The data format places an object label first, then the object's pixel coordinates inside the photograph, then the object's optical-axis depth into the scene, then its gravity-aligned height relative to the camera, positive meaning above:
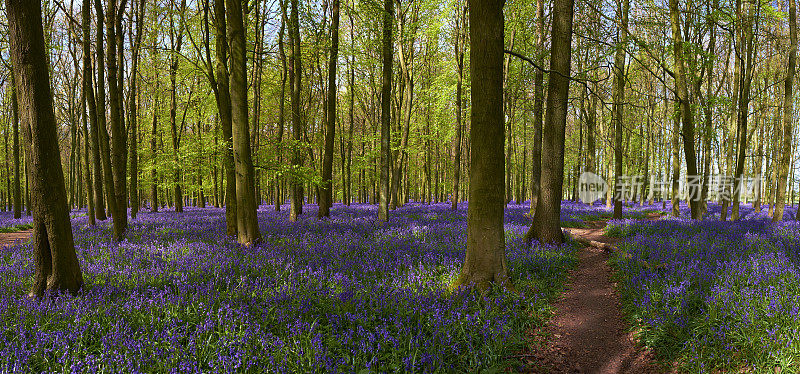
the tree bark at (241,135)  7.79 +1.10
